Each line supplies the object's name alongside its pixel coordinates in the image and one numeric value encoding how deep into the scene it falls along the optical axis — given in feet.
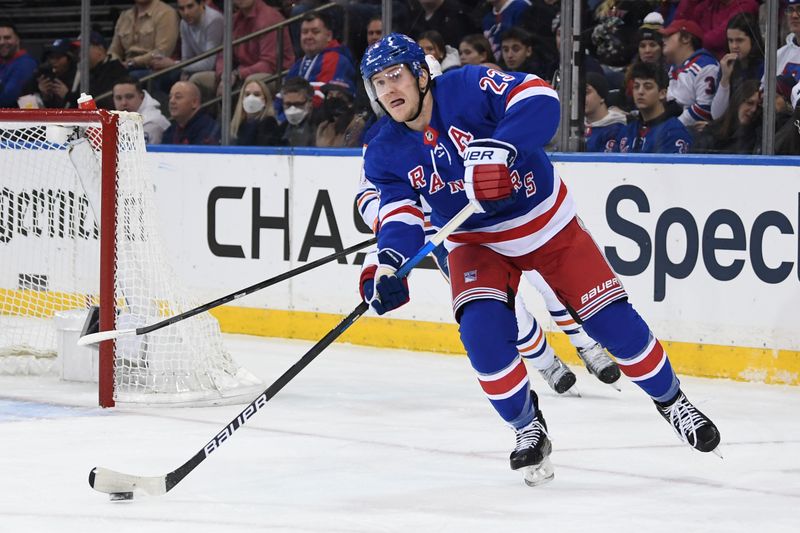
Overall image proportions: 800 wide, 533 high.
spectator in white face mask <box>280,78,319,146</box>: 43.62
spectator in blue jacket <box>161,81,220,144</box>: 46.21
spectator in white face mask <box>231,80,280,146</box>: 44.52
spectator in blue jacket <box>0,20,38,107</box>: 53.11
